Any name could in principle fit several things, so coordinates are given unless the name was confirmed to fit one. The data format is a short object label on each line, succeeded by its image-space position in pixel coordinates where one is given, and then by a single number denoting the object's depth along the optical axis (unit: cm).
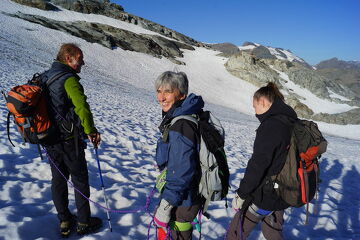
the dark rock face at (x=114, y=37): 3554
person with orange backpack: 300
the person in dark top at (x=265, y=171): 259
